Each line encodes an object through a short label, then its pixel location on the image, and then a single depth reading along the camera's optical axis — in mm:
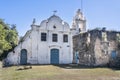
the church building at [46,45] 15836
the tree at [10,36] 15999
